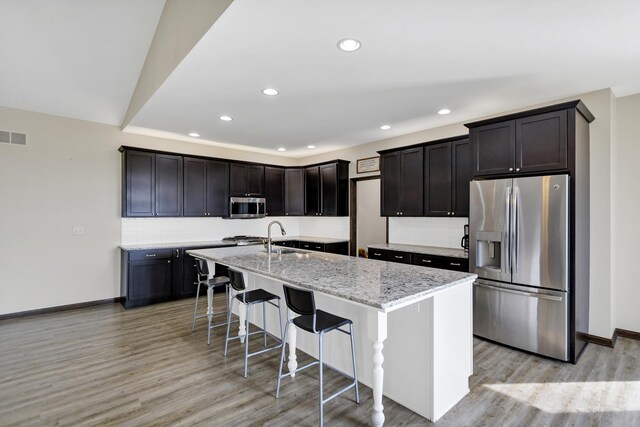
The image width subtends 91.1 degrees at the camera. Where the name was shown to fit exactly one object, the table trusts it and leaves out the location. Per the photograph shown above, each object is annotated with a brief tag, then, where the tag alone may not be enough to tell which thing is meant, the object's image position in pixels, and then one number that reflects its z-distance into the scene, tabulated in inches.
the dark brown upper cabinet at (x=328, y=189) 240.7
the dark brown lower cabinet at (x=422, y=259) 152.5
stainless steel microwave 232.1
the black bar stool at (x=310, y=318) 83.4
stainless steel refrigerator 117.2
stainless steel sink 149.8
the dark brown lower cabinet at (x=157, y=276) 181.5
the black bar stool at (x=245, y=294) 114.8
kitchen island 75.6
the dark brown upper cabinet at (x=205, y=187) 211.6
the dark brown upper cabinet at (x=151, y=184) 188.5
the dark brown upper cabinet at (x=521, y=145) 120.1
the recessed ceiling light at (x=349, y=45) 91.3
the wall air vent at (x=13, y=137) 161.8
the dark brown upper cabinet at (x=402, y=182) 181.0
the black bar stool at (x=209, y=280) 142.7
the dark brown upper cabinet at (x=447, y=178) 161.9
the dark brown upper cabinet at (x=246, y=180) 233.1
